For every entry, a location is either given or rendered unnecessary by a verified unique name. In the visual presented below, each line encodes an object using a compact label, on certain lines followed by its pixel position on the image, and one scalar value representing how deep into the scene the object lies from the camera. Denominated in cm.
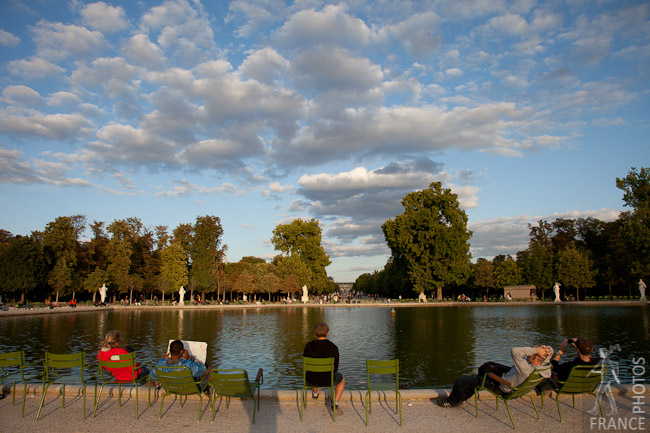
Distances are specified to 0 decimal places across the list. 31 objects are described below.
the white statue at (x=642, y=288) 5313
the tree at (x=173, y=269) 6328
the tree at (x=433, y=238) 5919
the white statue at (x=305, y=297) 6569
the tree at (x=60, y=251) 5422
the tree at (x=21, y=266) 5094
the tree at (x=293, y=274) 6506
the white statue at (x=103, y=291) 5588
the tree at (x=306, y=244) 7169
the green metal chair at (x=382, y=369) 662
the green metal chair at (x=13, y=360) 727
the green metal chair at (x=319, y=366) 681
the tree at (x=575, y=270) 6088
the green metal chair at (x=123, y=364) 711
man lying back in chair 657
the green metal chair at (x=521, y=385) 631
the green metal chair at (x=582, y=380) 634
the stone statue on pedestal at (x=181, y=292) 6089
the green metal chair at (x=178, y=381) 647
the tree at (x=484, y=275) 7269
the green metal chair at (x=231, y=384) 642
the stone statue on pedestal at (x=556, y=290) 6069
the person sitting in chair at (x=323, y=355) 705
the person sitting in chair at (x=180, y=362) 714
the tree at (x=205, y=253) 6606
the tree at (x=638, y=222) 4950
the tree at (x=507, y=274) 7119
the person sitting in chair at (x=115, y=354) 724
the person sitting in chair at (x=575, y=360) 673
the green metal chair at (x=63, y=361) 711
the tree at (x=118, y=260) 6106
